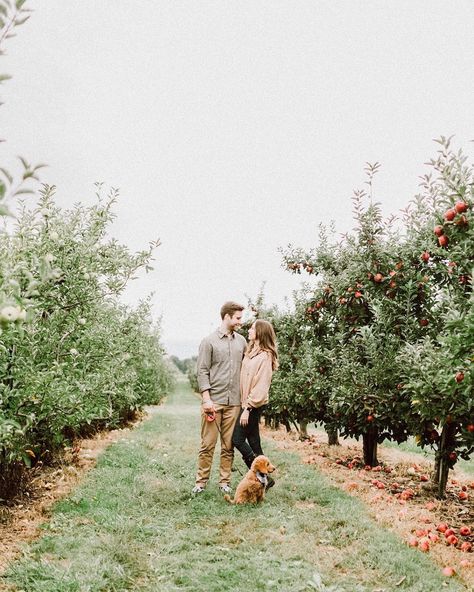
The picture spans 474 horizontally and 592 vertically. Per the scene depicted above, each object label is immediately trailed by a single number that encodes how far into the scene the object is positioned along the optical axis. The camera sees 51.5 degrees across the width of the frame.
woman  6.11
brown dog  5.70
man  6.18
